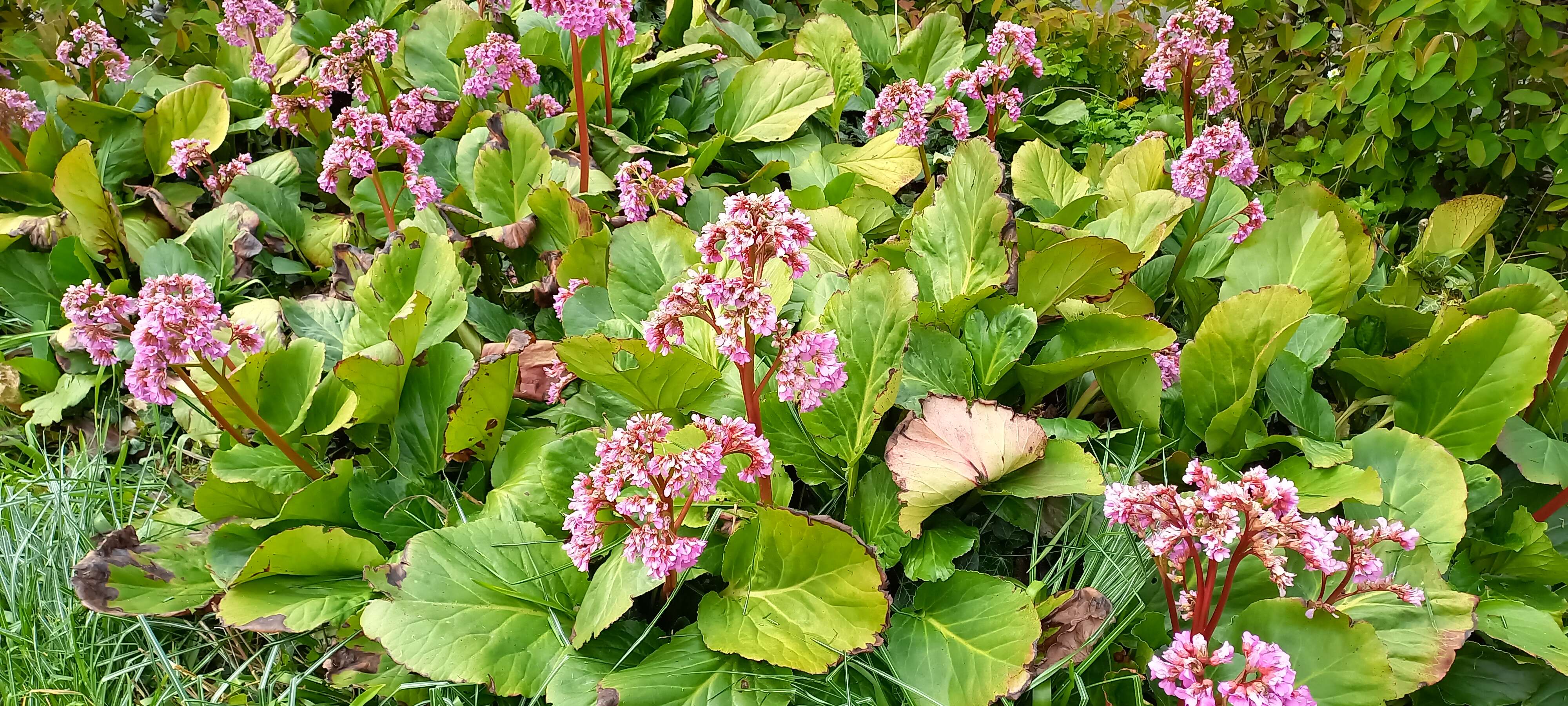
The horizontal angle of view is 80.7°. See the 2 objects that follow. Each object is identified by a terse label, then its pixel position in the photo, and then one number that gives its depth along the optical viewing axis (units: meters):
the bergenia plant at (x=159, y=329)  1.69
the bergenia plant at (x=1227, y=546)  1.20
